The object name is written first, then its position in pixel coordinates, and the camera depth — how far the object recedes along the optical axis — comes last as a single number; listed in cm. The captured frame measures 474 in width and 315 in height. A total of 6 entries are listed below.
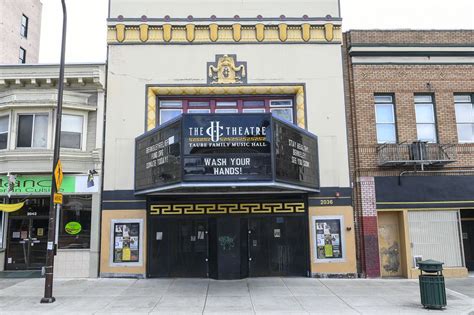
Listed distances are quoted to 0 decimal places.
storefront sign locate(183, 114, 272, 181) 1212
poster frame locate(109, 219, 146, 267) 1543
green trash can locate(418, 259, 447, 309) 1078
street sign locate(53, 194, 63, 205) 1196
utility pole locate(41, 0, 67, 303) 1161
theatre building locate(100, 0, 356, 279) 1540
